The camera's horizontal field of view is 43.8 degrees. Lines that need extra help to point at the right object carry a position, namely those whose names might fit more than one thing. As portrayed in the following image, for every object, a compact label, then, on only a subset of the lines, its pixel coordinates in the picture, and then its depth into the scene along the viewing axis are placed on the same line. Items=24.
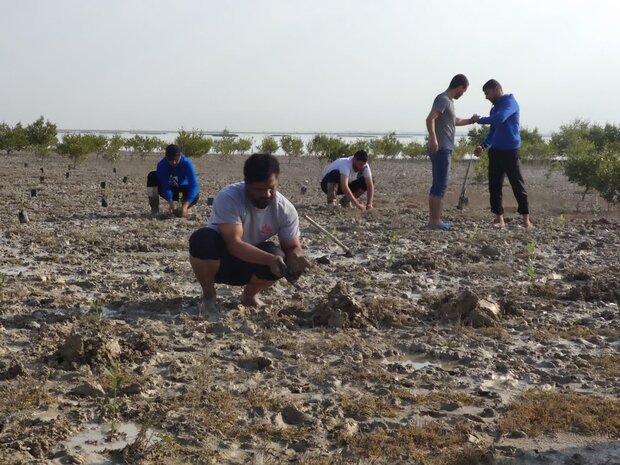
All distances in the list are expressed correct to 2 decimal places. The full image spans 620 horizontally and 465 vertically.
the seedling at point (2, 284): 4.75
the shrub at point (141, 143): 33.12
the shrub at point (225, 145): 33.38
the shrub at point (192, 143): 29.59
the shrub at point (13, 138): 28.98
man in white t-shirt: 9.64
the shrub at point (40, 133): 30.38
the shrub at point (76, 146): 23.05
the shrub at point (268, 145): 36.36
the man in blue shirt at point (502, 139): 8.40
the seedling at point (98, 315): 4.06
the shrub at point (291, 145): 36.75
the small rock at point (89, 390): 3.23
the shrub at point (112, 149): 28.77
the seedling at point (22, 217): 8.44
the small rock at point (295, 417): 3.05
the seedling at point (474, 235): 7.87
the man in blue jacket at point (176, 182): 9.02
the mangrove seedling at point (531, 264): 5.65
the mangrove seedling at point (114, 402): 2.85
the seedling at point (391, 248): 6.38
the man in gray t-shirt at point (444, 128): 8.17
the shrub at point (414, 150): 39.31
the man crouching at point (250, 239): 4.35
